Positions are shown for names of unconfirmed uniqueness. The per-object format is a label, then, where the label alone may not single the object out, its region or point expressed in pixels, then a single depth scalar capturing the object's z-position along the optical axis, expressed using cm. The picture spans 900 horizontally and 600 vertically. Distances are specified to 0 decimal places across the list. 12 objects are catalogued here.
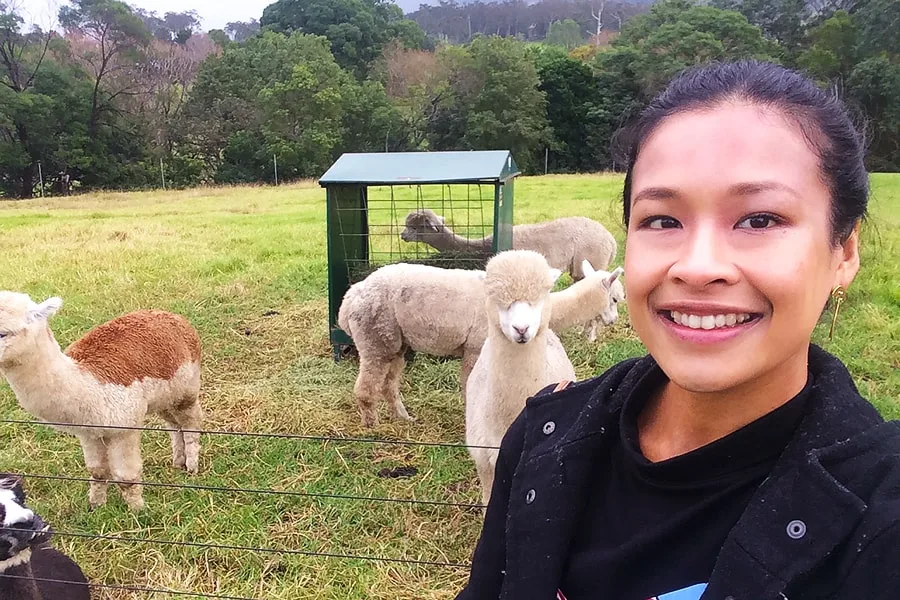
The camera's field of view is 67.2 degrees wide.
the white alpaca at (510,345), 305
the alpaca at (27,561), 270
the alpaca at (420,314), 460
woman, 86
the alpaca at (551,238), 775
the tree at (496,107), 3166
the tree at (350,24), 4531
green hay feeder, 535
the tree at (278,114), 2992
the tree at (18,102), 2636
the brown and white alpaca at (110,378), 341
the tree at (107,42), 2987
